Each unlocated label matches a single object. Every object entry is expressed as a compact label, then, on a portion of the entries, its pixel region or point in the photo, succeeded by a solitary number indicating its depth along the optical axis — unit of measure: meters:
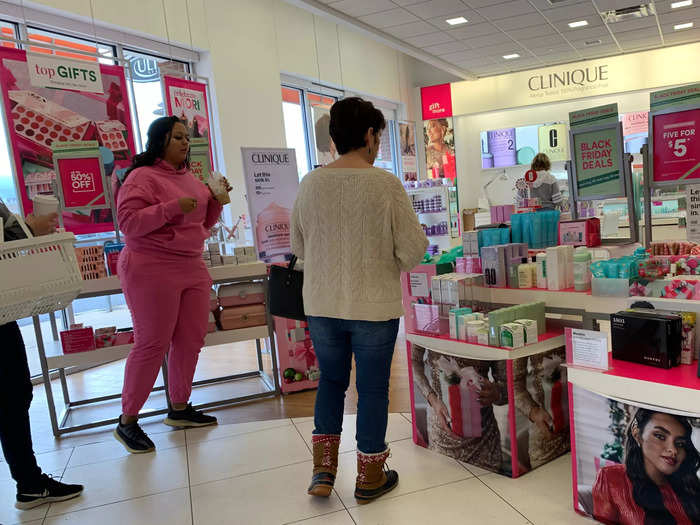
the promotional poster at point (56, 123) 4.29
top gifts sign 3.87
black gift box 1.93
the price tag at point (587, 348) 1.98
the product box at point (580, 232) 3.03
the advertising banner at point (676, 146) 3.00
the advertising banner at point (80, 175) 3.87
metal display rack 3.48
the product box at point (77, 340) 3.51
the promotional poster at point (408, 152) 10.22
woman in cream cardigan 2.16
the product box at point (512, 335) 2.39
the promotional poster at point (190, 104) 4.61
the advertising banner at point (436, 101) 11.46
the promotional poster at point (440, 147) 11.72
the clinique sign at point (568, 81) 10.14
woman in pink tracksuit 2.95
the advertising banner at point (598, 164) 3.28
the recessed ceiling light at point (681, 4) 7.32
